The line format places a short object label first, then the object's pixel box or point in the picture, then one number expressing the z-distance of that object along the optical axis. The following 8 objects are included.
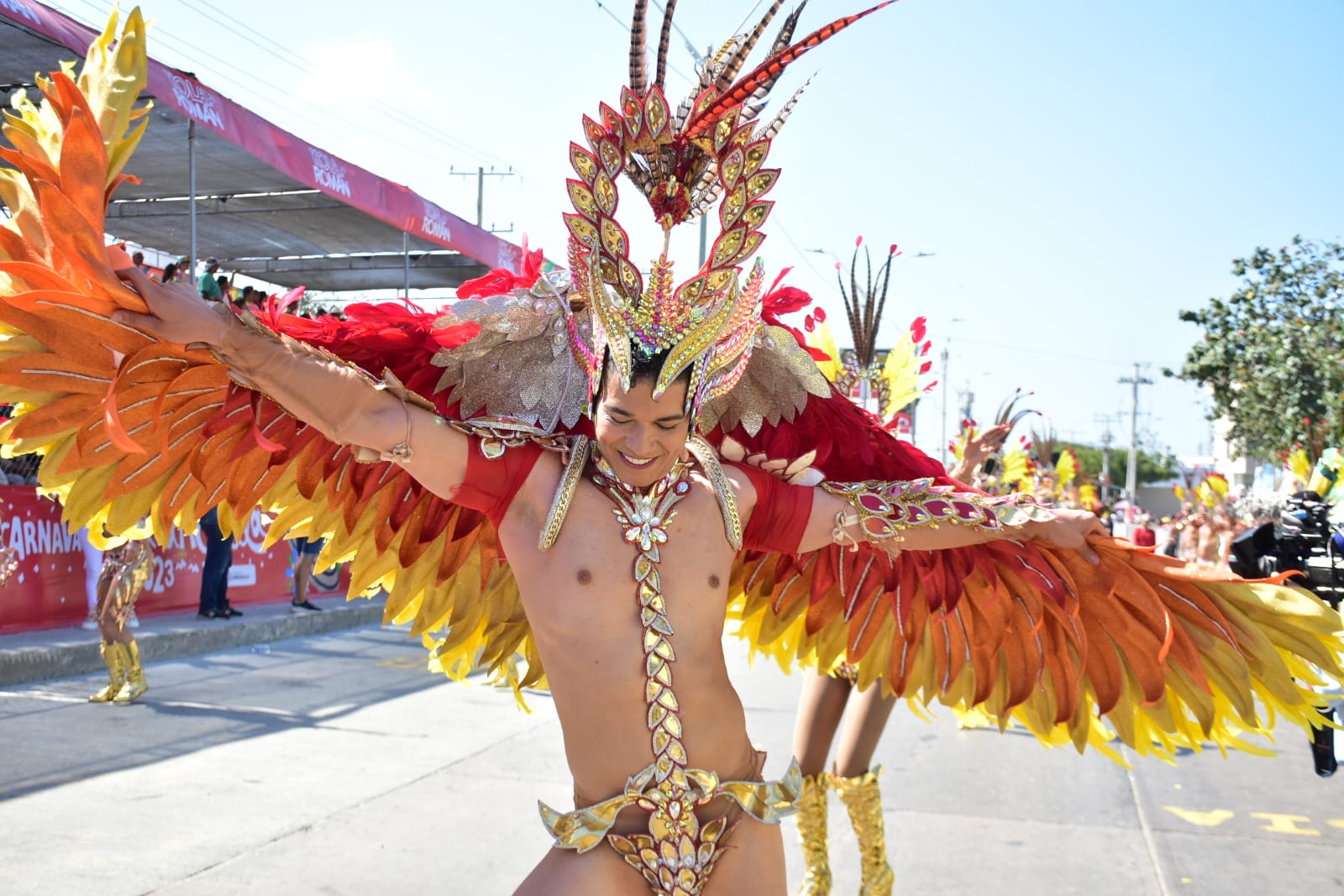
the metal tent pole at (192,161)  7.91
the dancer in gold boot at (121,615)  6.53
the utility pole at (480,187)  30.72
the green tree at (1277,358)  14.27
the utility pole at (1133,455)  50.84
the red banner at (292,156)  6.43
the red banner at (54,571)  7.92
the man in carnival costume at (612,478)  2.21
